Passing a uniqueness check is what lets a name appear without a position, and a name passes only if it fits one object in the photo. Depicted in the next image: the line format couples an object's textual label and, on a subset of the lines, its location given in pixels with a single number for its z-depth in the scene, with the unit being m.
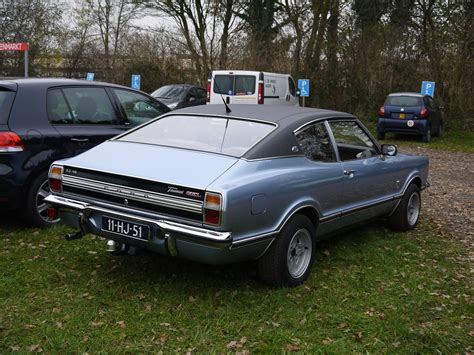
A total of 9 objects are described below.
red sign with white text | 15.40
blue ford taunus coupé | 3.85
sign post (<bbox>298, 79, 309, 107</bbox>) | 18.88
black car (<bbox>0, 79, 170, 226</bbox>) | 5.49
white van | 17.53
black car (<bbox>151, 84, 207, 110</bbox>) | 20.93
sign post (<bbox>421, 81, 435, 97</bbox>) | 18.88
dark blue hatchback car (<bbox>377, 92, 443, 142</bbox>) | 17.06
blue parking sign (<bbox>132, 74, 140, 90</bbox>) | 23.09
